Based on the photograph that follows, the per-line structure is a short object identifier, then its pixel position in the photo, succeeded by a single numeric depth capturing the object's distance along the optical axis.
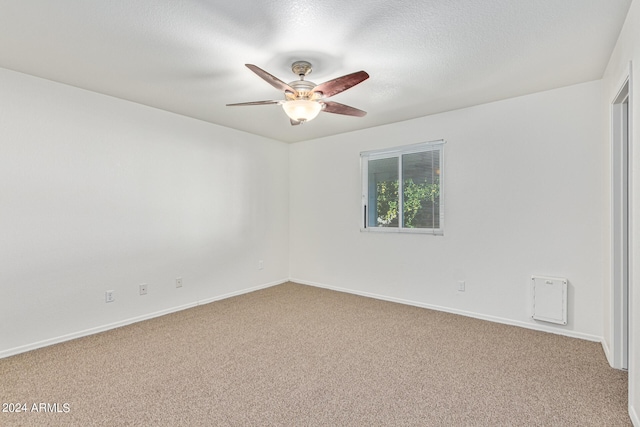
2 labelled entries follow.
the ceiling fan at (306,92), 2.31
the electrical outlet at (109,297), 3.30
